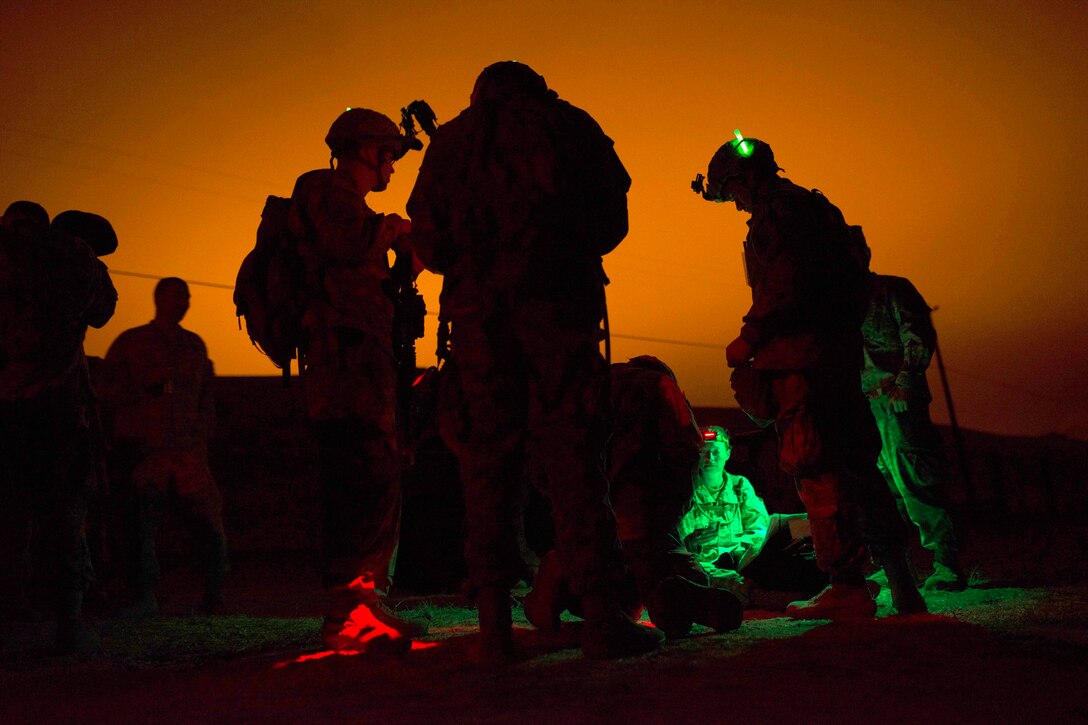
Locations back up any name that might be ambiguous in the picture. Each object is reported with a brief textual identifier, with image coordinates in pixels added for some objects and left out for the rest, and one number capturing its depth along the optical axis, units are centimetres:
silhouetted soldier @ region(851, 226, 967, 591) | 461
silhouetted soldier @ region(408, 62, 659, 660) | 275
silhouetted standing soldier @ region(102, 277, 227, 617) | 566
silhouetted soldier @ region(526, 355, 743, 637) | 372
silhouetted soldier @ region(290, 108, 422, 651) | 332
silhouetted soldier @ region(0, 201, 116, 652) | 352
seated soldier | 479
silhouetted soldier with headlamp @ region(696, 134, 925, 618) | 347
